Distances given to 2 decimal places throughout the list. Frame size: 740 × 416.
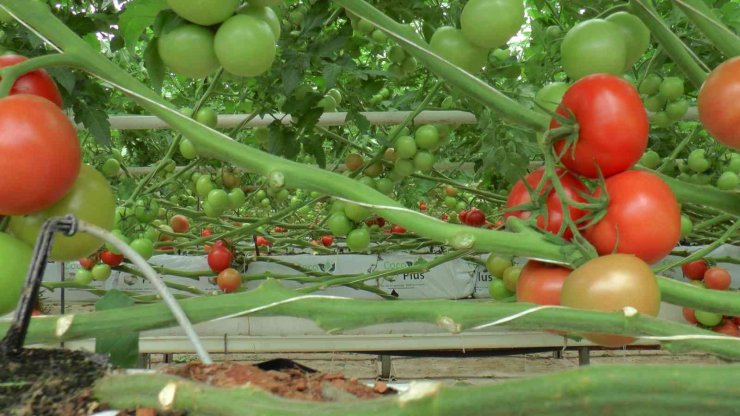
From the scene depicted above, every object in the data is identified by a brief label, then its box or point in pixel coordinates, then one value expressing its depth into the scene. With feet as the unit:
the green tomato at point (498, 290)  8.33
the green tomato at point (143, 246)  9.70
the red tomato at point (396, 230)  18.17
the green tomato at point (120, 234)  9.52
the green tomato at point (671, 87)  7.60
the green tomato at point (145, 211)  10.04
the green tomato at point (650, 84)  7.85
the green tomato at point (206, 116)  9.13
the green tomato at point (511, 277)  7.31
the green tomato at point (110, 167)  10.91
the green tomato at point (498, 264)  7.98
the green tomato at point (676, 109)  8.11
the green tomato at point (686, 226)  8.06
